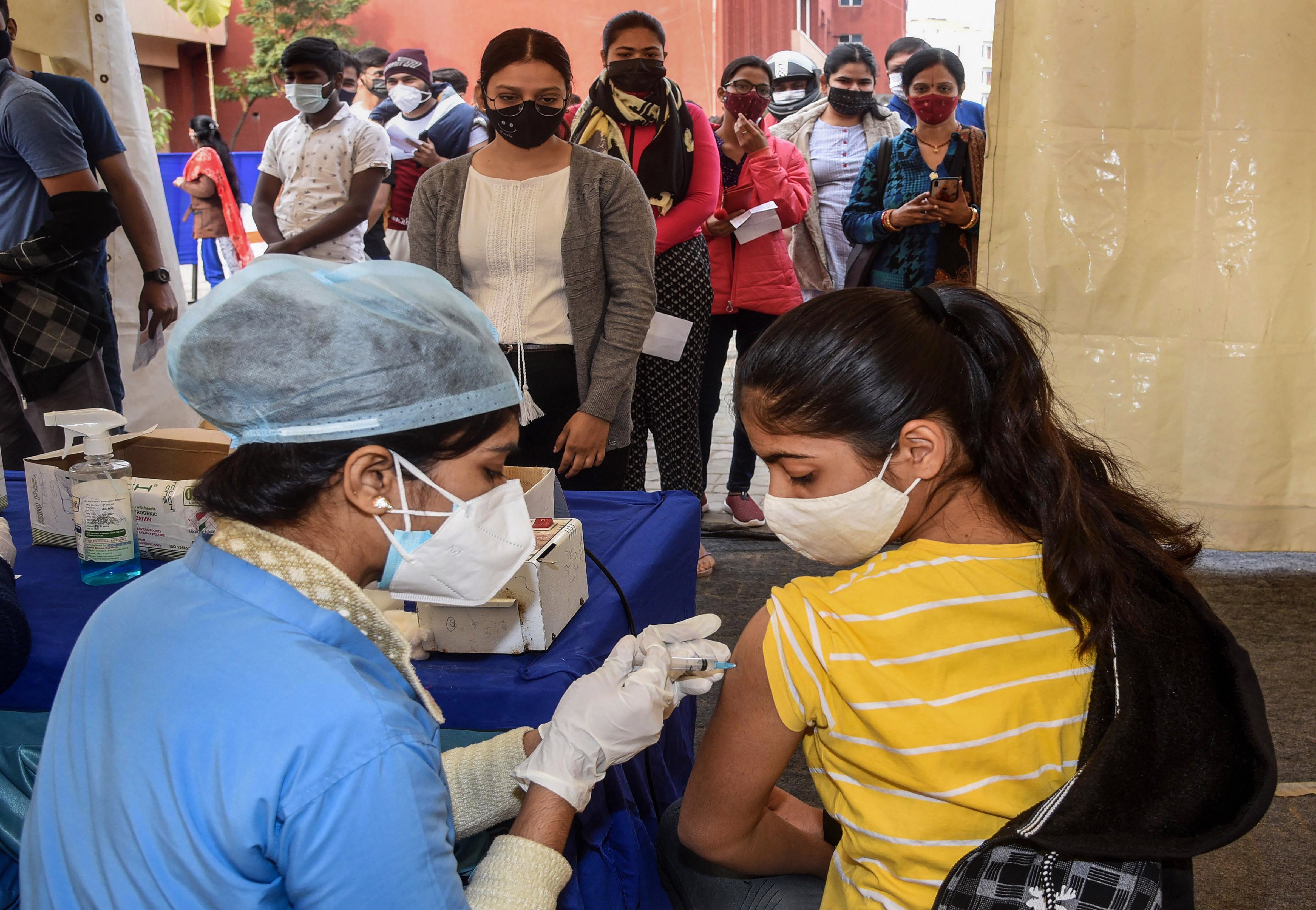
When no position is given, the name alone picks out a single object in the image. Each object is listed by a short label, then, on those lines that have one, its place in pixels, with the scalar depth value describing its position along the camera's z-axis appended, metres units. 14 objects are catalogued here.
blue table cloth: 1.21
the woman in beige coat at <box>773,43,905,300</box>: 3.82
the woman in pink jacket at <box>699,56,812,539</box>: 3.46
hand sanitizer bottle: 1.46
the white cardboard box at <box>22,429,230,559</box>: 1.55
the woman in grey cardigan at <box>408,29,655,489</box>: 2.18
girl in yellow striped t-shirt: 0.94
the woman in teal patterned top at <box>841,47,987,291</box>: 3.26
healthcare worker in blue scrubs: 0.75
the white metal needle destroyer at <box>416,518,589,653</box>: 1.23
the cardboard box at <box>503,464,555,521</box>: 1.51
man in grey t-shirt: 2.53
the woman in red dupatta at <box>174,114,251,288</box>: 5.79
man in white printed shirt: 3.74
